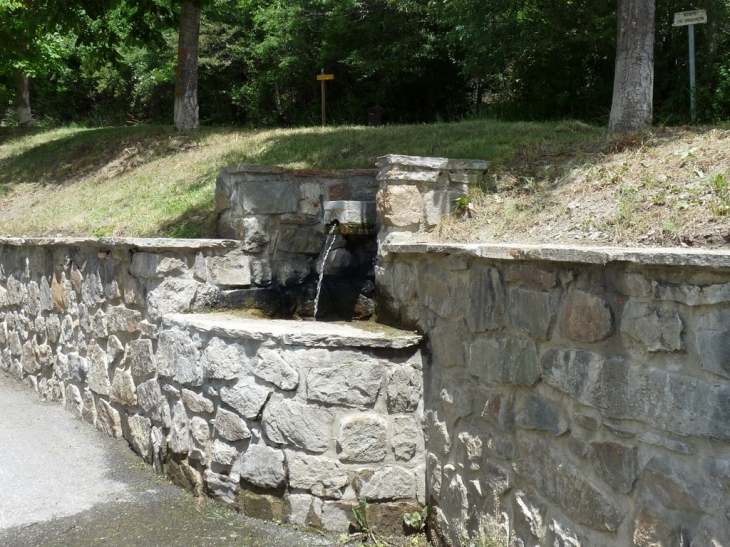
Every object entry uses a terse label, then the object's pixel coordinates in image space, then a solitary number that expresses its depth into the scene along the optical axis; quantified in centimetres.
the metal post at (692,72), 719
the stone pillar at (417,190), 459
